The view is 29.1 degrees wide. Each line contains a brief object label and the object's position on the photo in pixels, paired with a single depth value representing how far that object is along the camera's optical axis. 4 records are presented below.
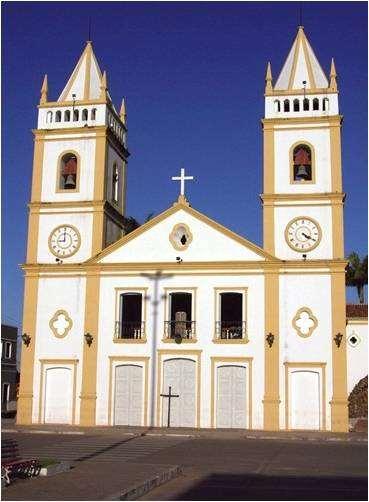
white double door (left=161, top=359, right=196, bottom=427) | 25.34
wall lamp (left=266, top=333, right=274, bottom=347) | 24.84
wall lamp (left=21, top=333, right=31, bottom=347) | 26.81
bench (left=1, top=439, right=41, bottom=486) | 12.20
